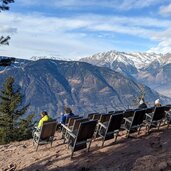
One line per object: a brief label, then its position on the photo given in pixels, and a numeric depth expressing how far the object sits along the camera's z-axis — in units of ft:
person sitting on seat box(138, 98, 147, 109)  29.40
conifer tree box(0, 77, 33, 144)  63.48
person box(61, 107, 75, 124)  27.66
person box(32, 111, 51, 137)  23.96
